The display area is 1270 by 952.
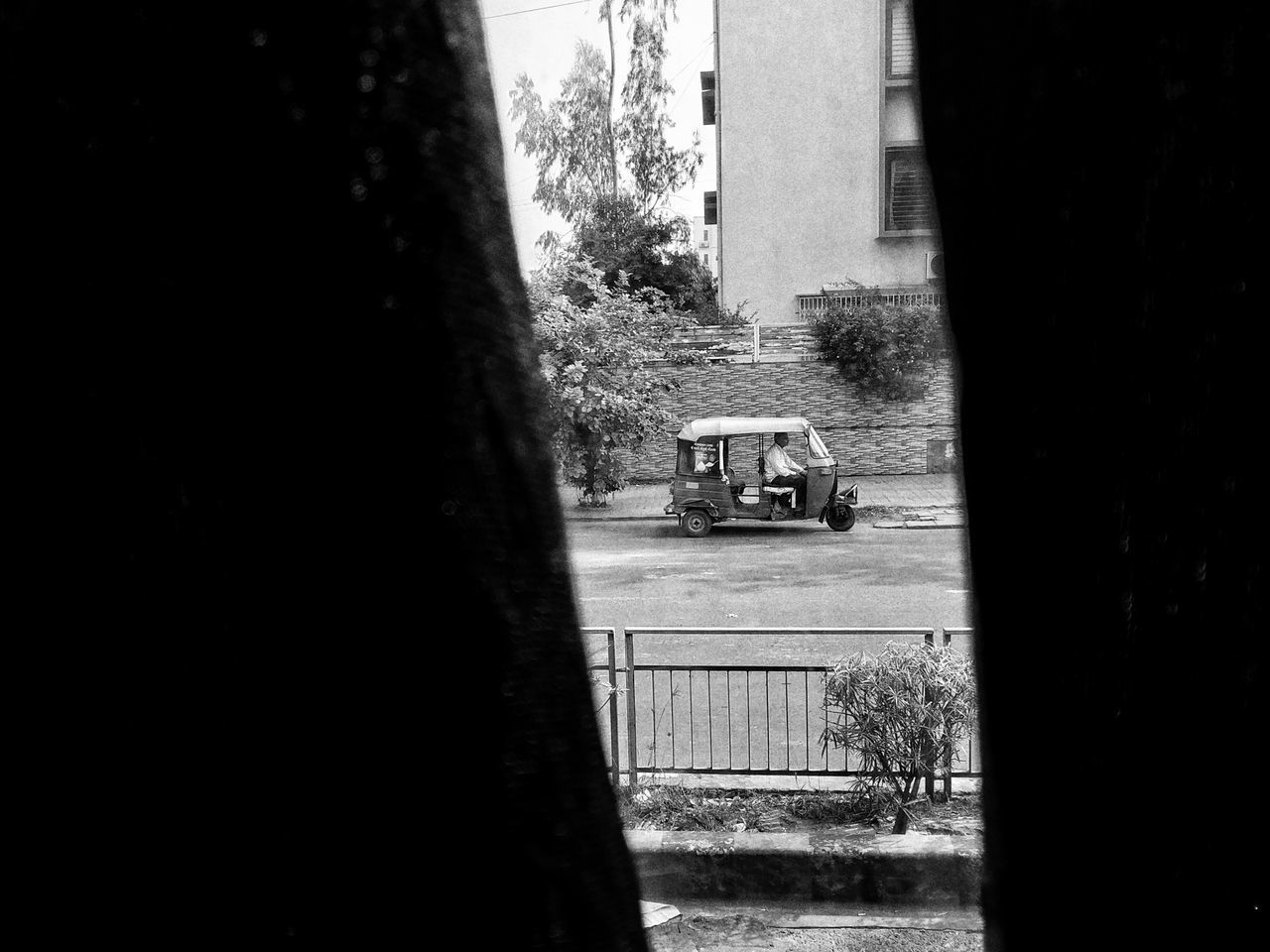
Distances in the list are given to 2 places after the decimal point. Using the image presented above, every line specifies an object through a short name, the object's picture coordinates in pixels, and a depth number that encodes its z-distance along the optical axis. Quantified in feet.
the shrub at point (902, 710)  11.37
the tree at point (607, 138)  30.55
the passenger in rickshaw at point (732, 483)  36.83
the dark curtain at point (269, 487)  1.55
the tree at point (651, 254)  52.85
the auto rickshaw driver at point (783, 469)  36.68
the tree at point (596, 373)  40.19
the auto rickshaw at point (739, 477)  36.58
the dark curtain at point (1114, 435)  1.47
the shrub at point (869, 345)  44.95
